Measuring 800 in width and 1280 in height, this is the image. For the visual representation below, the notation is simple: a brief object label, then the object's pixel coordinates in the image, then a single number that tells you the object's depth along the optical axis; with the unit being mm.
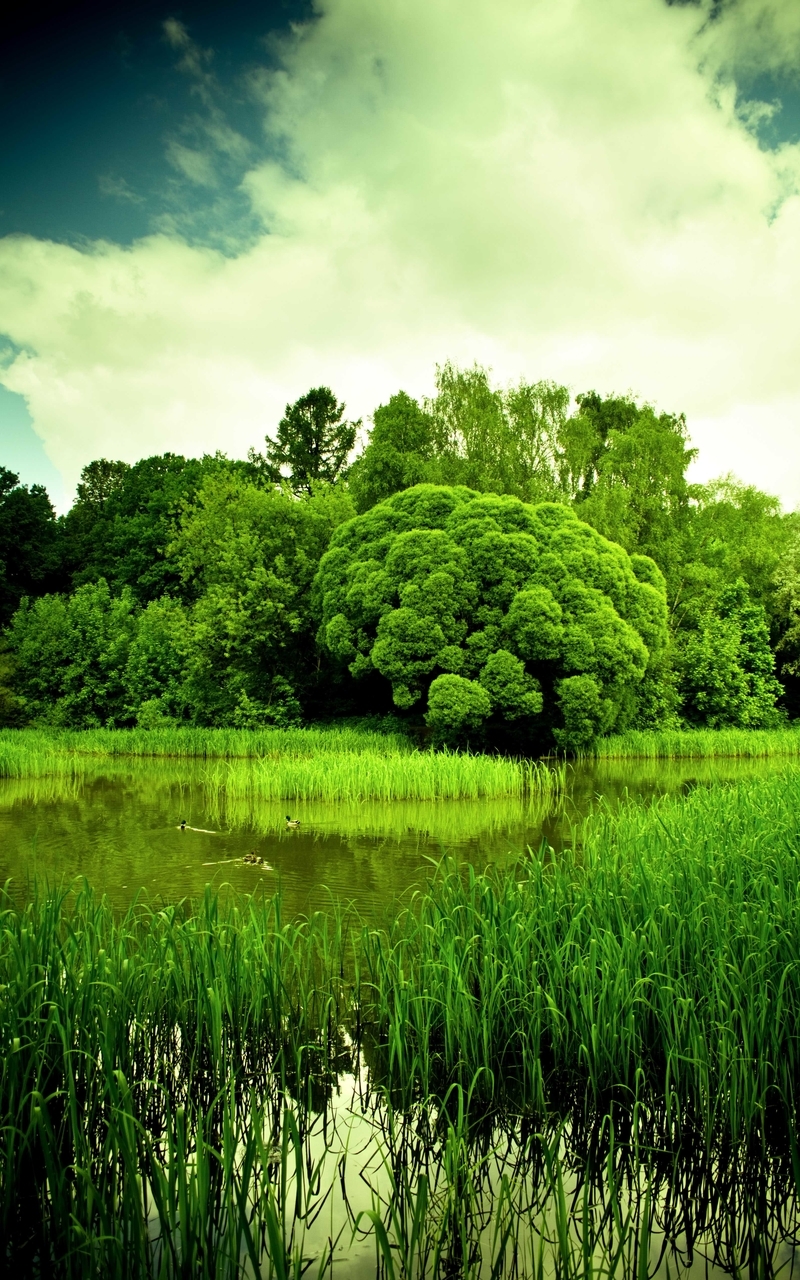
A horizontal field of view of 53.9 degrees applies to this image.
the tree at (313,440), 38594
